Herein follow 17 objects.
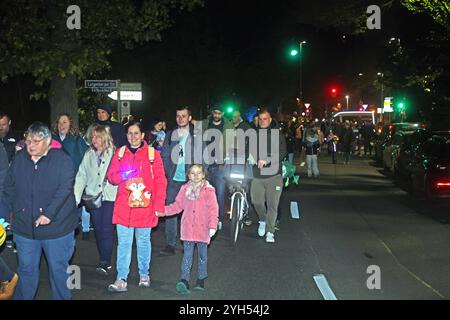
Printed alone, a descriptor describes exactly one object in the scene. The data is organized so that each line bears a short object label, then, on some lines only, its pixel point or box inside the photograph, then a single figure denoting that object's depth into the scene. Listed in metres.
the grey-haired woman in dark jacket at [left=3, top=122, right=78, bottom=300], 6.09
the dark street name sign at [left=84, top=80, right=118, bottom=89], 16.28
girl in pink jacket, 7.52
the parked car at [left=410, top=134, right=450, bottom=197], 15.39
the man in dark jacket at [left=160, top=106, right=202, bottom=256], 9.52
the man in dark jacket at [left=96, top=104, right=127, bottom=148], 10.09
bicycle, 10.46
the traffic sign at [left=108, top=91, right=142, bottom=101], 19.84
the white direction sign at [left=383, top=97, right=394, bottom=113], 43.61
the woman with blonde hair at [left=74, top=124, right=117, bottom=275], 8.28
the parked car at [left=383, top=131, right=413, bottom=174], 22.09
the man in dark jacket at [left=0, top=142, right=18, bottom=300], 6.31
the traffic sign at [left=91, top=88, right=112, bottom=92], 16.37
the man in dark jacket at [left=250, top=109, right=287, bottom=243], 10.35
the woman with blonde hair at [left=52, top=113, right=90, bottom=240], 10.16
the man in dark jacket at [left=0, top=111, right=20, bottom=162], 10.33
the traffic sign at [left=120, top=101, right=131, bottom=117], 19.94
